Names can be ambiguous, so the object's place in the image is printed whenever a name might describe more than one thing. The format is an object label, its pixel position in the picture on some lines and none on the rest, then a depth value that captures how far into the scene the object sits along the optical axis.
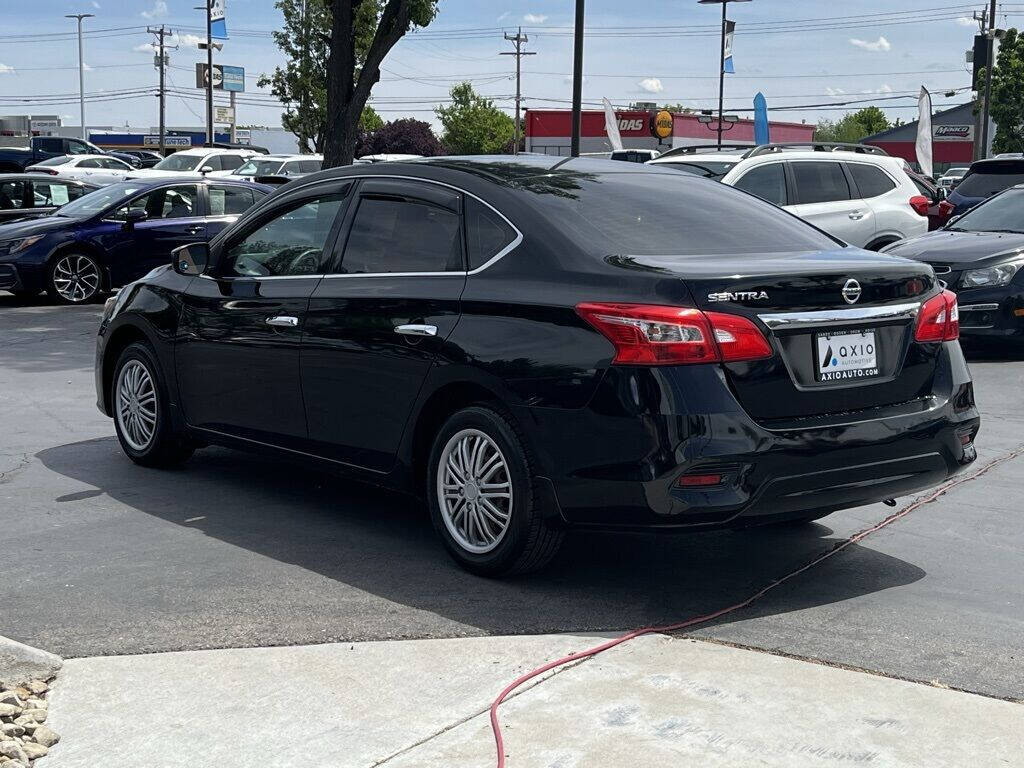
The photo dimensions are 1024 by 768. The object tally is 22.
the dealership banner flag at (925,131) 32.88
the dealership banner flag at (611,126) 32.38
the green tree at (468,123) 100.19
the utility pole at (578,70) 19.95
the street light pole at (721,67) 47.73
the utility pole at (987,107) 47.23
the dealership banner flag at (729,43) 52.97
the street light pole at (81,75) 102.31
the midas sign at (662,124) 34.91
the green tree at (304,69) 55.81
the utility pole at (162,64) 83.40
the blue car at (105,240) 17.00
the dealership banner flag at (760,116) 38.12
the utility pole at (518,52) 95.62
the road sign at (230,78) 76.62
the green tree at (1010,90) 68.12
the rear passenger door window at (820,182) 15.00
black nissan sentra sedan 4.81
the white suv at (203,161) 34.75
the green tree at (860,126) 145.88
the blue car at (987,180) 19.20
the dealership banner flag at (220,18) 56.47
